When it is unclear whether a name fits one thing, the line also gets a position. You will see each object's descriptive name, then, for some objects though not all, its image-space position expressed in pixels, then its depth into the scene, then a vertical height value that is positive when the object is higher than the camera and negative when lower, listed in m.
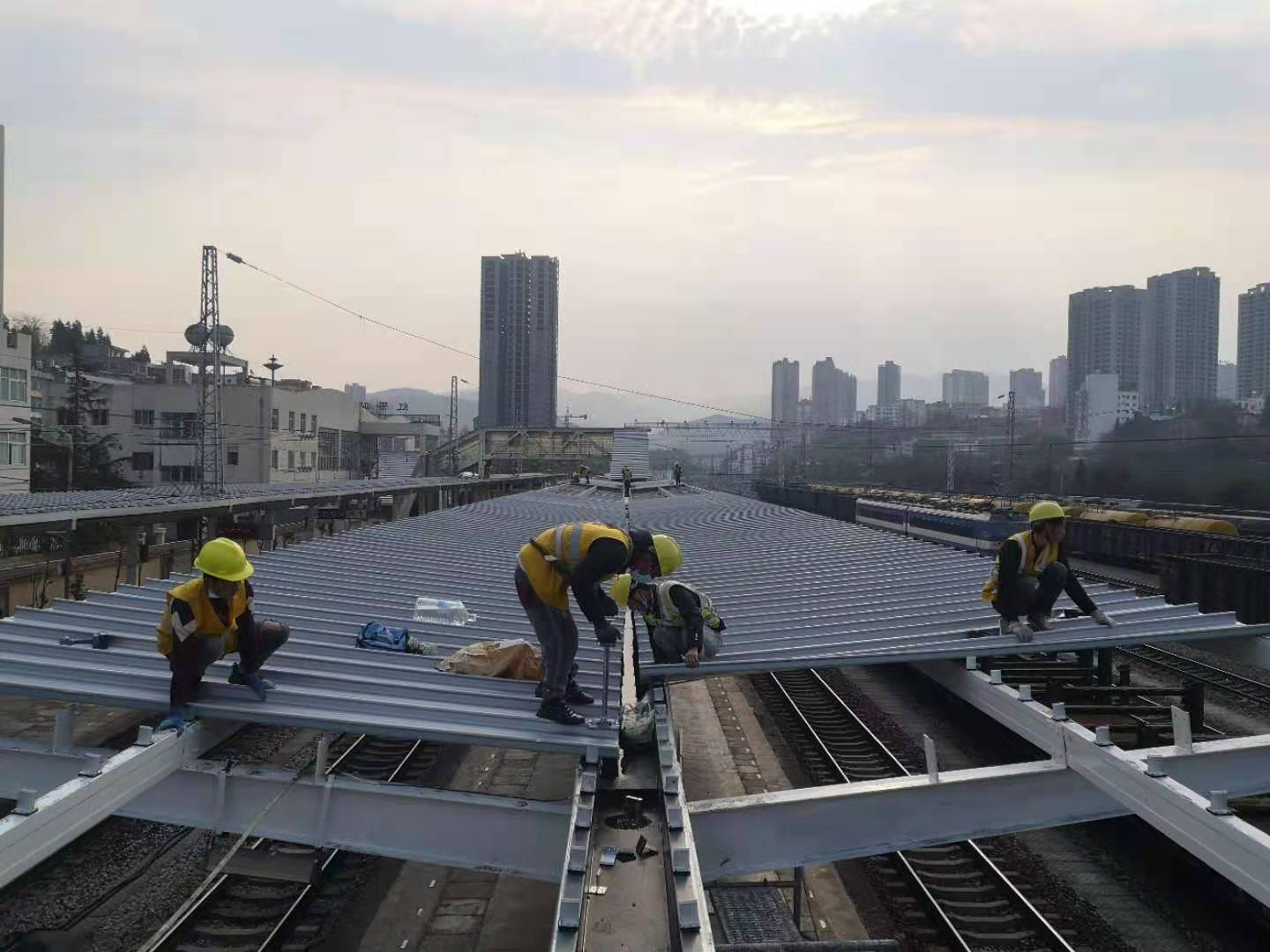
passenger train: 26.11 -1.95
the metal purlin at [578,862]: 3.24 -1.57
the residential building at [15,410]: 28.36 +0.87
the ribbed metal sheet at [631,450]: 41.34 +0.15
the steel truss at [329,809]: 4.50 -1.76
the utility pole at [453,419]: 49.22 +1.60
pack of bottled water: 7.73 -1.32
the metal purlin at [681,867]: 3.19 -1.57
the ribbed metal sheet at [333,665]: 4.96 -1.37
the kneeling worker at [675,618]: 5.75 -1.02
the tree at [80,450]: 38.94 -0.43
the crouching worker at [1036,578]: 7.16 -0.86
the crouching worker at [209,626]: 4.96 -0.96
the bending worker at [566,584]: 5.12 -0.73
